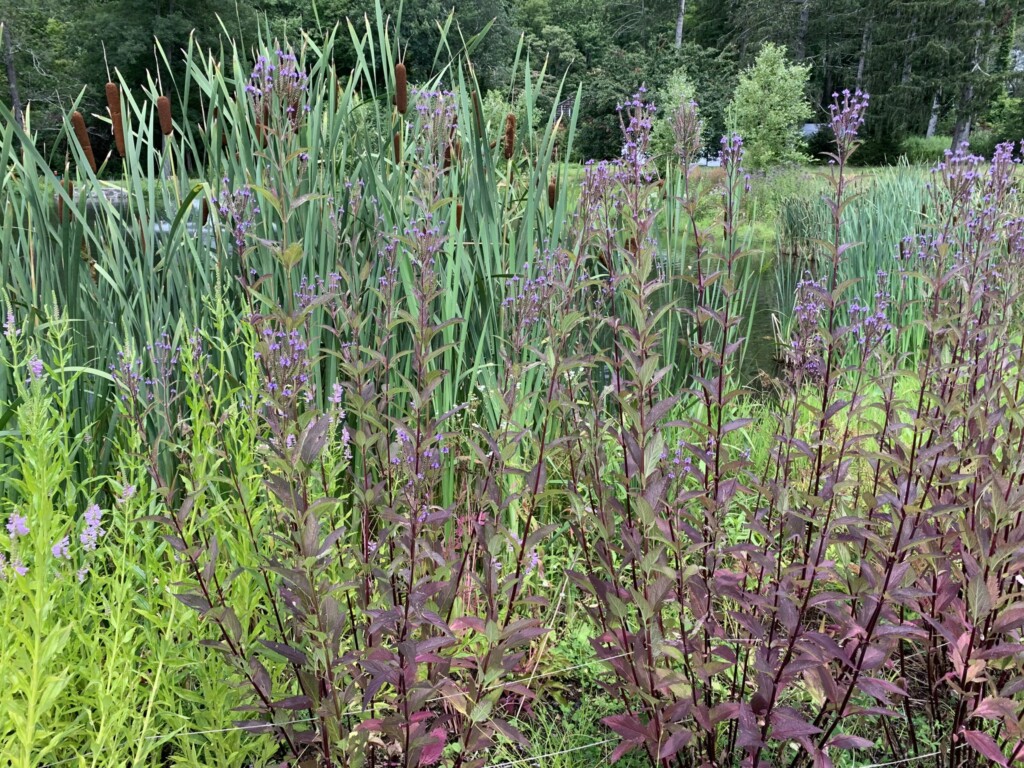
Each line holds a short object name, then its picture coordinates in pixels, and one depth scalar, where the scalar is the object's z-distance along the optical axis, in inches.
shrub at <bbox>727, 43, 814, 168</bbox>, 868.6
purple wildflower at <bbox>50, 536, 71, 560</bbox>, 49.3
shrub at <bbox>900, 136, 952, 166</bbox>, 1354.2
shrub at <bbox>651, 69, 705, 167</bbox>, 875.4
